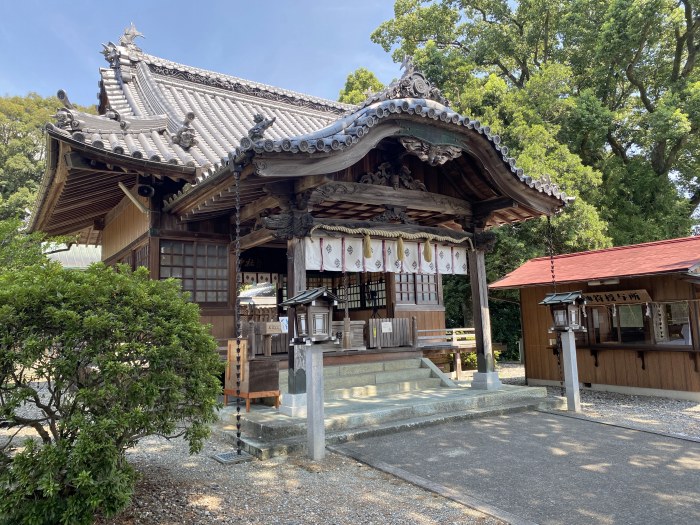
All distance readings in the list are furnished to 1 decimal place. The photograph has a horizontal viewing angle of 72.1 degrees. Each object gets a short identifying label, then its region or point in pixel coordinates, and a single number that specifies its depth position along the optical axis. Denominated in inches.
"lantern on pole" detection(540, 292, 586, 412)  369.7
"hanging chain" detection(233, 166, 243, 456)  254.1
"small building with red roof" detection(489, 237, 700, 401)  420.2
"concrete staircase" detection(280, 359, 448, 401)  386.6
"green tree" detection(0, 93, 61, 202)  1405.0
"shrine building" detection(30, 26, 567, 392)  323.9
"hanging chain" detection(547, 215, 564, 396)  463.2
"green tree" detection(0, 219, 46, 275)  358.0
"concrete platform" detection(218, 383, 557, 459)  273.1
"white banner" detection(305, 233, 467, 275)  351.9
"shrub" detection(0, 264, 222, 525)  146.3
